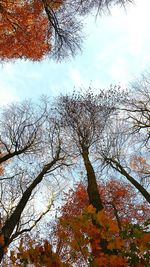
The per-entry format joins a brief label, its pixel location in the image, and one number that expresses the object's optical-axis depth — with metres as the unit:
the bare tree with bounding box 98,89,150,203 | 9.21
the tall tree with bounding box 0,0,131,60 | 6.11
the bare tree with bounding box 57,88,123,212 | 5.52
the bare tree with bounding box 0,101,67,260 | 5.50
